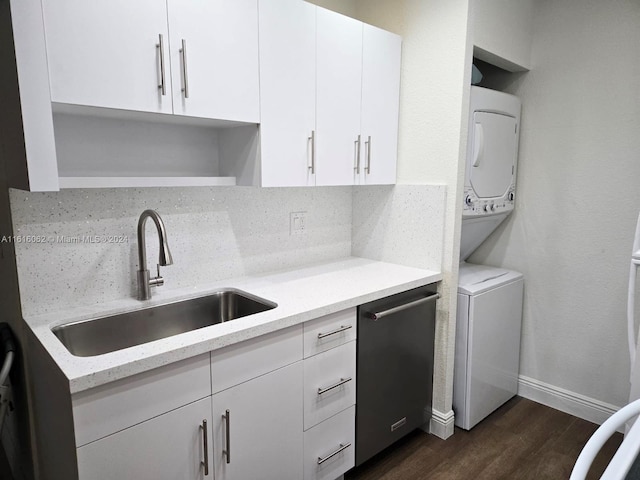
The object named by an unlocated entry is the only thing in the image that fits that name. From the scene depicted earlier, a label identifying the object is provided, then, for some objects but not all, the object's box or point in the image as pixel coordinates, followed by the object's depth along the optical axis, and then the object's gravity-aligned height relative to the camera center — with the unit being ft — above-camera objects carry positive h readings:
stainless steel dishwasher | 6.05 -2.88
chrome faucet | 4.96 -0.95
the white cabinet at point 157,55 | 3.96 +1.28
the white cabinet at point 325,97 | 5.54 +1.17
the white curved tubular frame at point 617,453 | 2.10 -1.46
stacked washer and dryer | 7.29 -1.94
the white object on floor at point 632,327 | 5.51 -2.11
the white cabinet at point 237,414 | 3.77 -2.47
